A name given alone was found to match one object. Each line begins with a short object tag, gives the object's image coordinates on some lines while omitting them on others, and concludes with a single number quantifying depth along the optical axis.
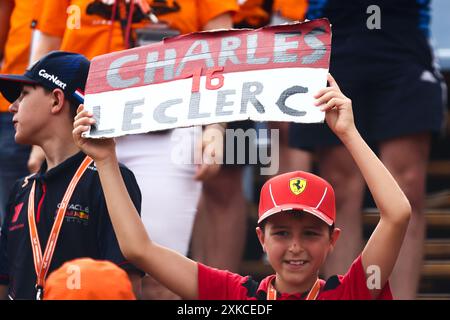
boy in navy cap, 10.06
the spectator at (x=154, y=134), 11.89
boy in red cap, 8.91
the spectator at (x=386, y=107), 12.17
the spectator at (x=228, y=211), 13.47
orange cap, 7.73
